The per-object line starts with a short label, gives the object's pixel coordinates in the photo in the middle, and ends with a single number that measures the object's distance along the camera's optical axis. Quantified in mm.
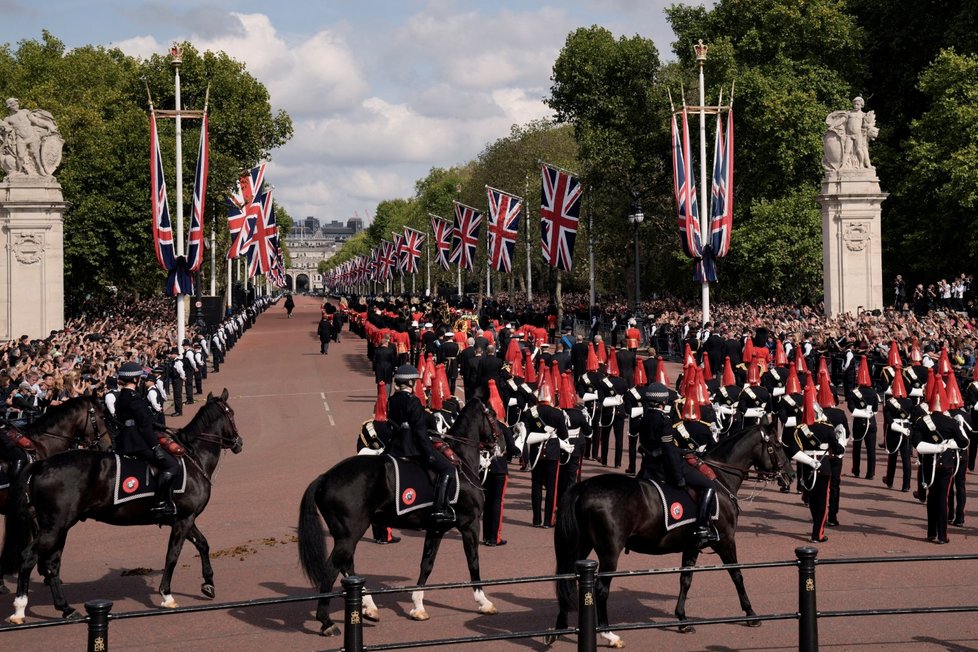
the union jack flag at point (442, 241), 59469
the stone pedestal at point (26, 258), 36000
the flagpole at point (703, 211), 36000
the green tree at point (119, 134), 50500
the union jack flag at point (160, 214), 33188
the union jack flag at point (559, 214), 39781
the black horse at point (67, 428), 14156
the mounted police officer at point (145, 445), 12445
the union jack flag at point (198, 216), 34688
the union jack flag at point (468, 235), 50969
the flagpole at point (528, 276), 64938
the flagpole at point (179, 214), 35156
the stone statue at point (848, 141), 37156
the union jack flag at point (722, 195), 34312
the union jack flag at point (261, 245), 47312
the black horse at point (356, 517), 11469
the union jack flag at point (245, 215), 45688
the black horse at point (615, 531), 10891
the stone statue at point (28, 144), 36531
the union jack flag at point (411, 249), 65812
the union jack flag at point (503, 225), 46062
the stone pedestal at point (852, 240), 37031
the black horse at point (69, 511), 11828
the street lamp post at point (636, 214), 41844
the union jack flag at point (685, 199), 34156
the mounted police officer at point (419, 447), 12164
